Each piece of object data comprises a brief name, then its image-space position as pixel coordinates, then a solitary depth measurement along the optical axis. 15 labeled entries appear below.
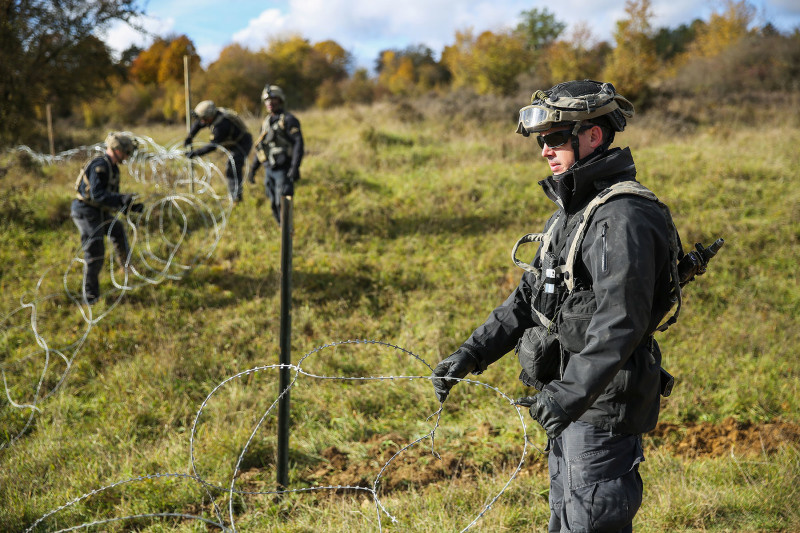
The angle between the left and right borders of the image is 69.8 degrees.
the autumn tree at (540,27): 34.26
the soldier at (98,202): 6.66
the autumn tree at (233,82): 23.23
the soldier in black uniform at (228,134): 9.03
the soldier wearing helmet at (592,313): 1.89
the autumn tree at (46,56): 11.34
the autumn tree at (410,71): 34.62
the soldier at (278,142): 8.10
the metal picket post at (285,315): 3.87
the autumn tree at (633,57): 19.11
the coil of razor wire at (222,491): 3.82
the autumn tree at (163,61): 32.69
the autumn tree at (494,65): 23.23
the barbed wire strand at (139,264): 5.55
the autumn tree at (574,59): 22.98
